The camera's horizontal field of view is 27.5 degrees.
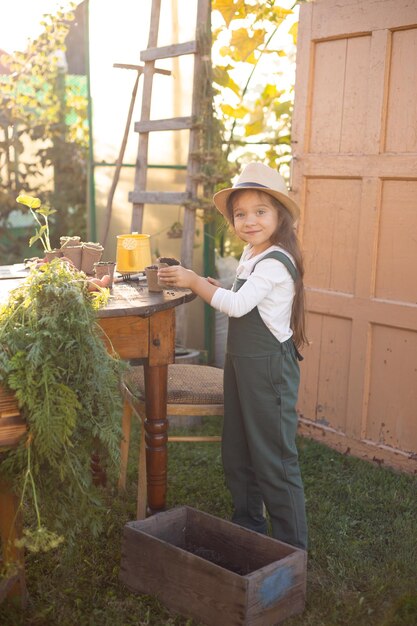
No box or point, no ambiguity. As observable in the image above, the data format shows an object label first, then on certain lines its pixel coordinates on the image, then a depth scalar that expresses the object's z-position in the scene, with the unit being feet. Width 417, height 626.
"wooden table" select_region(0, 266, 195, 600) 9.38
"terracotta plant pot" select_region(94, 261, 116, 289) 10.64
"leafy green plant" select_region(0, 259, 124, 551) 7.97
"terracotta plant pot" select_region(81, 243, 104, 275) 11.18
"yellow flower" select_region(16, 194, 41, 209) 10.28
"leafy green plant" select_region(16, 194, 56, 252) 10.28
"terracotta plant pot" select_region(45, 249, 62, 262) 11.01
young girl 9.88
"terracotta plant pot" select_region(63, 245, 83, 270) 11.06
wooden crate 8.85
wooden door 13.61
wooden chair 11.22
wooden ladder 17.34
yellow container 11.18
